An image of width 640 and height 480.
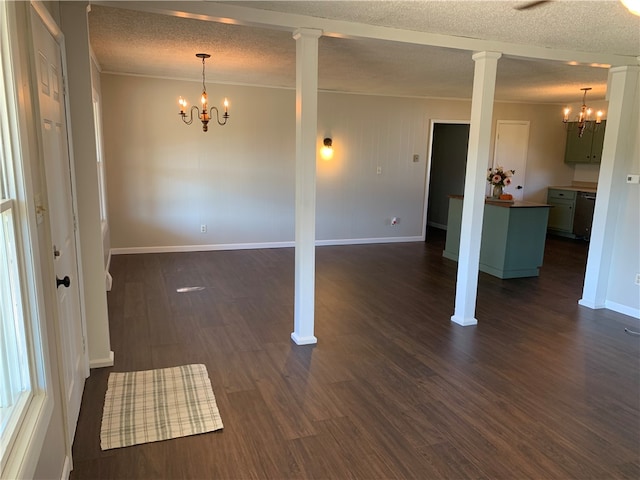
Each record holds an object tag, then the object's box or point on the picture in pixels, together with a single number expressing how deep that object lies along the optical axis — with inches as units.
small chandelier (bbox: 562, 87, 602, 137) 234.5
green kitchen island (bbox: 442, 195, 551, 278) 216.5
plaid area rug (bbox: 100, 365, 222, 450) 94.0
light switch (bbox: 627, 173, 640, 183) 168.4
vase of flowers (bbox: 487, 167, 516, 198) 235.9
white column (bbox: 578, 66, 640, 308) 166.2
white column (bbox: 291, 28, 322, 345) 126.0
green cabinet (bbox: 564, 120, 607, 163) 315.0
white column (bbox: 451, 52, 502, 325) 147.1
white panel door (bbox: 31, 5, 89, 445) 83.3
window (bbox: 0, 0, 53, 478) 56.0
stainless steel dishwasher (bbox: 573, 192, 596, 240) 308.0
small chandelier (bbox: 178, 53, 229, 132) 209.7
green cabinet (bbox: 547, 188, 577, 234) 323.0
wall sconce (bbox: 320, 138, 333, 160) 279.7
